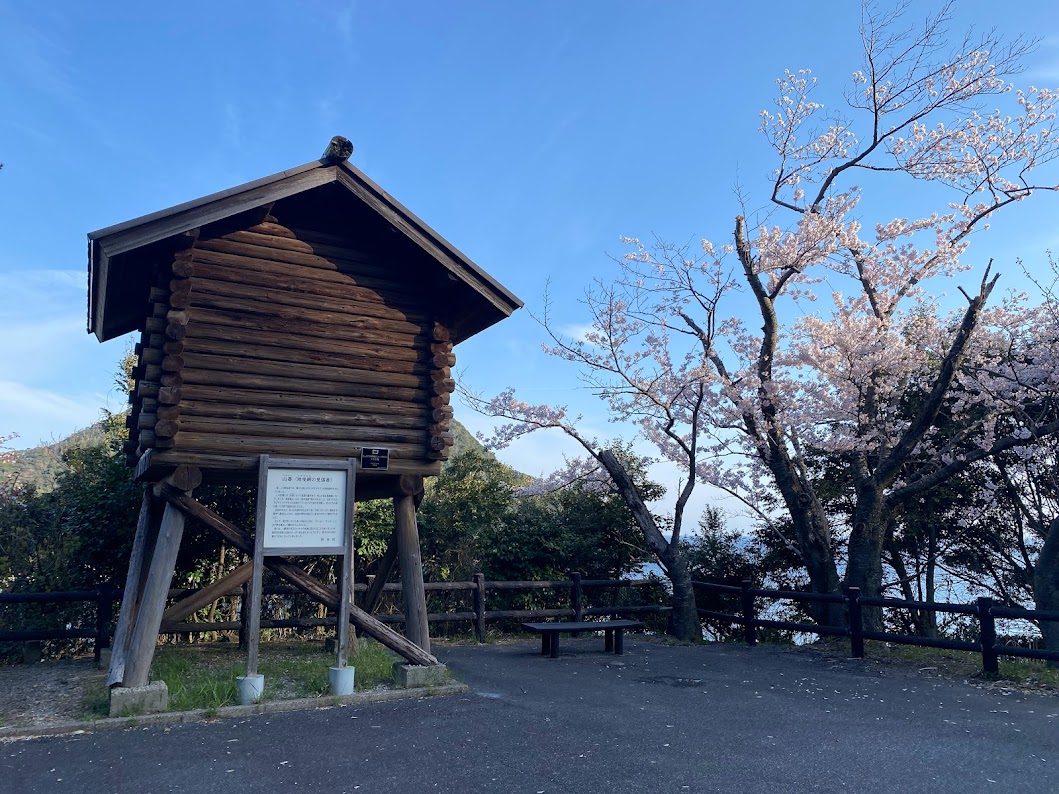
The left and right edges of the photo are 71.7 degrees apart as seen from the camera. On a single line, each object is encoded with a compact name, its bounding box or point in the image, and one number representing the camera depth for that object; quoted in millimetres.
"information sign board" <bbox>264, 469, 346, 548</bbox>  7977
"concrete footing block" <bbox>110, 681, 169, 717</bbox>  7016
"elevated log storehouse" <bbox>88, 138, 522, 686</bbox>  8039
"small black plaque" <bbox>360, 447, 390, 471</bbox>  8828
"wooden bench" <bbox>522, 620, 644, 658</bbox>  11078
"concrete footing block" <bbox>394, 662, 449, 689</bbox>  8227
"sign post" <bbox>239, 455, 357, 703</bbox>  7895
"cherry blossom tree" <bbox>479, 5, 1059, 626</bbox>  13711
